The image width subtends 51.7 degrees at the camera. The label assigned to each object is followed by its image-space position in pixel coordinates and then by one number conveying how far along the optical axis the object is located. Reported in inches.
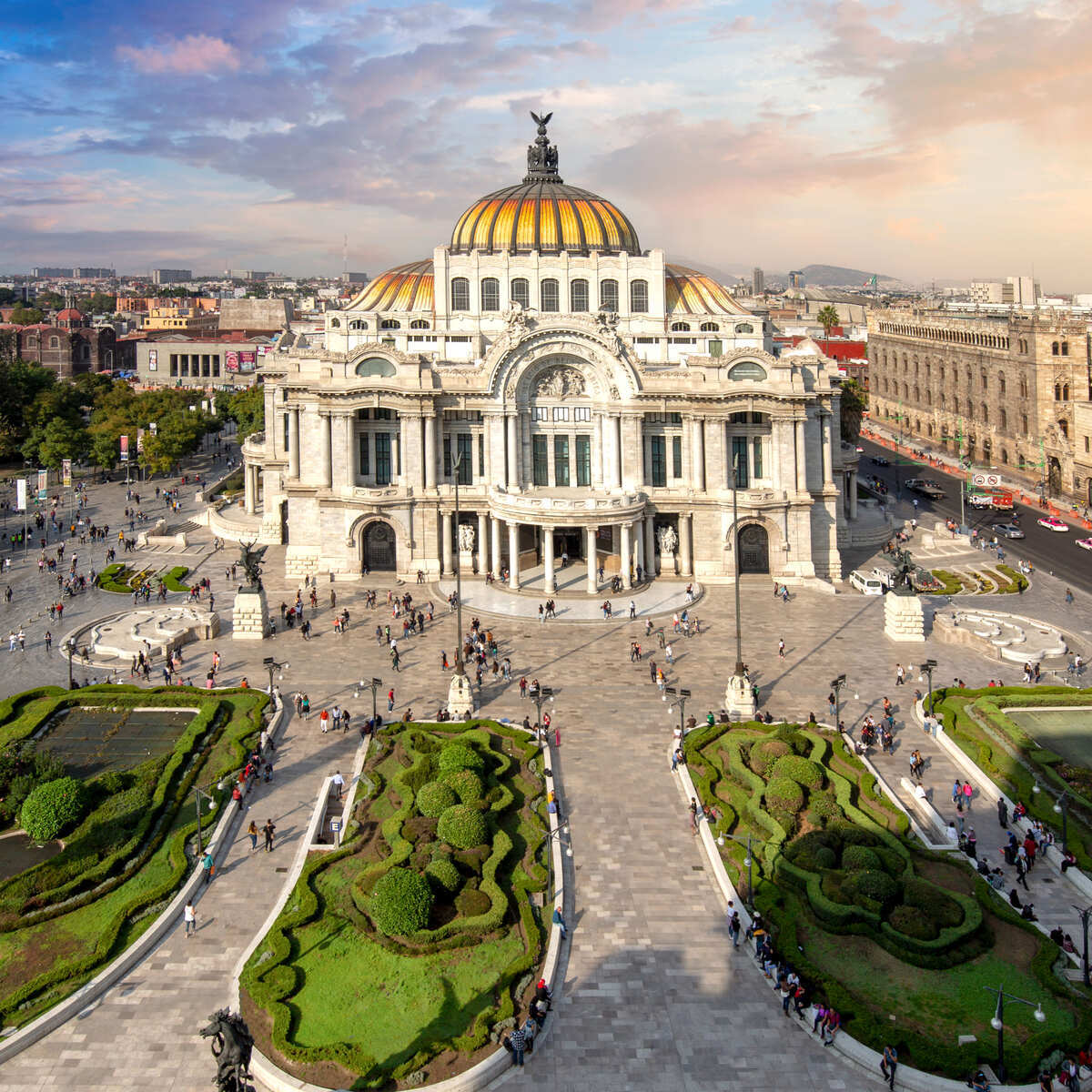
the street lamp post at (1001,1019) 1081.4
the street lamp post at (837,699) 1985.7
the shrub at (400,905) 1316.4
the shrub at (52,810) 1563.7
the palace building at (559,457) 3011.8
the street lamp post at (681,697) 1871.3
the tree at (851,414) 4463.6
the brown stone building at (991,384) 4365.2
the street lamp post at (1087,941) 1232.8
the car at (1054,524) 3673.7
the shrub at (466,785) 1615.4
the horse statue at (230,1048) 1003.3
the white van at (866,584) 2906.0
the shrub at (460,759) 1706.4
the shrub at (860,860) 1405.0
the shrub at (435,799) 1584.6
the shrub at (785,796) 1599.4
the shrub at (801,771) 1659.7
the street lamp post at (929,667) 2038.6
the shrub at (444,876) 1400.1
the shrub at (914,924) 1283.2
